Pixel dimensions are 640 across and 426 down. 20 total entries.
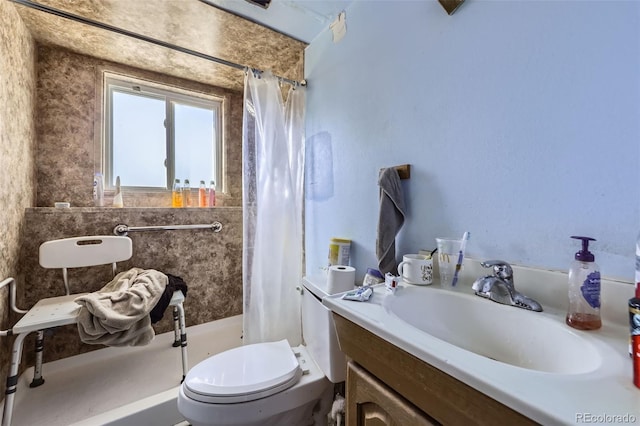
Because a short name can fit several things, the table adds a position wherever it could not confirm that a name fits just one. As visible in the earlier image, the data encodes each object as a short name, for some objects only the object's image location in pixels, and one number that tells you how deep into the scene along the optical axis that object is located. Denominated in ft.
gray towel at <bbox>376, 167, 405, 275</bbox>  3.22
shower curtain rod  3.59
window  6.22
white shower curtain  4.84
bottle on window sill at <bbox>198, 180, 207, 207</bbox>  6.79
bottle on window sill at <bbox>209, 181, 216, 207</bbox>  6.84
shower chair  3.59
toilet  2.85
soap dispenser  1.73
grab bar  5.55
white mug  2.72
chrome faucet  2.10
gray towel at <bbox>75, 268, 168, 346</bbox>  3.89
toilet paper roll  3.34
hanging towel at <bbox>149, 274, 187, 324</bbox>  4.55
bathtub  3.93
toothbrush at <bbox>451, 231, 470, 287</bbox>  2.61
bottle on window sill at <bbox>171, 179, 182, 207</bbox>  6.50
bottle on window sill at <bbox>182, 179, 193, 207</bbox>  6.59
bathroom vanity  1.13
